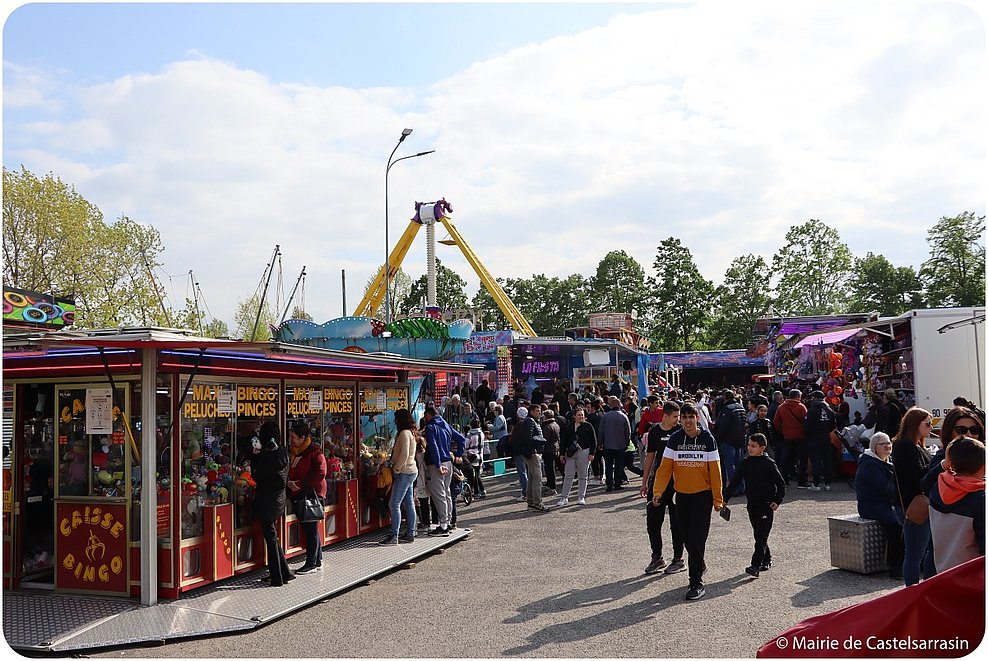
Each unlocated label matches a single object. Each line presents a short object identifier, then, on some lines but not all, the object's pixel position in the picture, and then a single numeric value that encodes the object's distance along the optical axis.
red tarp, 3.12
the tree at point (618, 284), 68.56
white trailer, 14.54
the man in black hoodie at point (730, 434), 13.15
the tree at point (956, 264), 50.59
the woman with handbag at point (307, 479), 8.68
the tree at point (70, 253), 31.69
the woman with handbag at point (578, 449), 13.38
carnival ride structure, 39.47
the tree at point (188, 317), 39.74
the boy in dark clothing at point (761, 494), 8.26
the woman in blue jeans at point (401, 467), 10.13
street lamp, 24.94
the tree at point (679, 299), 63.72
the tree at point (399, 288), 66.05
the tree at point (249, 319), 59.88
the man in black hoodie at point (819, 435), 14.18
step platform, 6.54
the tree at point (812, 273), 61.41
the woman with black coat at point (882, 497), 8.11
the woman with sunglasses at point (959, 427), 6.92
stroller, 11.52
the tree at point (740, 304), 64.12
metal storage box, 8.08
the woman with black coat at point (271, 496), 8.07
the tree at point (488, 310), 70.25
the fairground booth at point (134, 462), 7.51
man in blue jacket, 10.85
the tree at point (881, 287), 61.12
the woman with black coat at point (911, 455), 7.23
